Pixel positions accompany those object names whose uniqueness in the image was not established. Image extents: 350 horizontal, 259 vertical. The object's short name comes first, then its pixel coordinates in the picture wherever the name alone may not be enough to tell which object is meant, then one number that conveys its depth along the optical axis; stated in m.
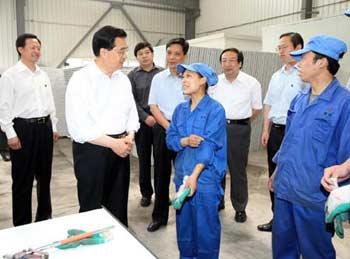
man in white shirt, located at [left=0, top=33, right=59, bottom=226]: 2.54
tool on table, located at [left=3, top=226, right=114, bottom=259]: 1.00
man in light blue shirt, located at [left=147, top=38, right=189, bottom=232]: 2.69
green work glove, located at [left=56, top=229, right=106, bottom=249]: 1.08
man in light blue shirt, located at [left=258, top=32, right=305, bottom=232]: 2.66
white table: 1.05
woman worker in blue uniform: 1.89
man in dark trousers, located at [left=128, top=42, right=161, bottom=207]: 3.22
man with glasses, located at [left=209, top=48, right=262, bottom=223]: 2.94
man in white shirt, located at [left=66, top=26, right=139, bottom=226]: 1.87
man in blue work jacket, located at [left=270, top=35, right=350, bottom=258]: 1.55
